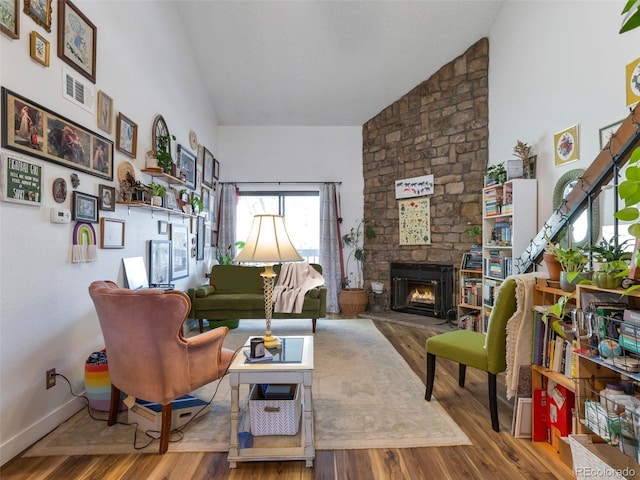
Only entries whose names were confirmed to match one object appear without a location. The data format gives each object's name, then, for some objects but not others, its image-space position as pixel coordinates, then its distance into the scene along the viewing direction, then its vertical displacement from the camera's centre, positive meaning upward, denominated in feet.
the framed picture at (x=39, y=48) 6.37 +3.78
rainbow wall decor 7.57 -0.05
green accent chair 6.57 -2.20
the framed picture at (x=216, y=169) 18.65 +4.19
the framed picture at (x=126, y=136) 9.38 +3.11
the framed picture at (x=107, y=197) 8.53 +1.17
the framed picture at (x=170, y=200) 11.58 +1.54
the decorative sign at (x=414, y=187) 16.29 +2.89
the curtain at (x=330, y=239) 19.06 +0.26
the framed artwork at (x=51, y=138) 5.96 +2.17
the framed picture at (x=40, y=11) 6.33 +4.49
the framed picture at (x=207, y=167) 16.88 +3.96
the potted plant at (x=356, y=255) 18.52 -0.65
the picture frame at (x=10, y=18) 5.73 +3.94
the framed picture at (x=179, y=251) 13.16 -0.35
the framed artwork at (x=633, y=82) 7.90 +3.93
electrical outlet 6.76 -2.79
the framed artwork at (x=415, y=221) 16.40 +1.15
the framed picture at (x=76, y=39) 7.15 +4.60
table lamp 6.29 -0.07
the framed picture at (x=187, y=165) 13.88 +3.38
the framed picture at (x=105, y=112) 8.52 +3.39
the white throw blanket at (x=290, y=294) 13.51 -2.06
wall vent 7.29 +3.48
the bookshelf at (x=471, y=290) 13.64 -1.91
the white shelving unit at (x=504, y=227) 11.35 +0.64
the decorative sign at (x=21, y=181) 5.86 +1.12
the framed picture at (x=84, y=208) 7.53 +0.80
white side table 5.66 -2.54
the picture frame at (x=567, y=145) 9.95 +3.08
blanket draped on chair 6.37 -1.65
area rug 6.30 -3.79
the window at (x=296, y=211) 19.93 +1.91
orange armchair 5.71 -1.87
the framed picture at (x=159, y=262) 11.20 -0.70
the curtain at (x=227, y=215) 19.26 +1.61
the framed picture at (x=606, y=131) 8.52 +3.01
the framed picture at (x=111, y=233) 8.60 +0.25
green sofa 14.11 -2.67
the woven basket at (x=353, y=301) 17.95 -3.08
